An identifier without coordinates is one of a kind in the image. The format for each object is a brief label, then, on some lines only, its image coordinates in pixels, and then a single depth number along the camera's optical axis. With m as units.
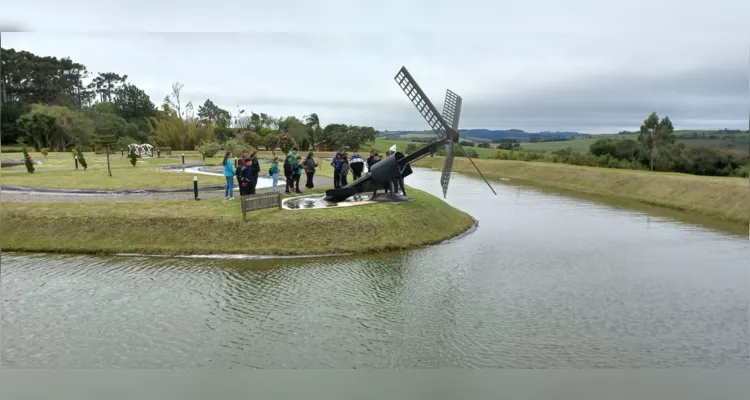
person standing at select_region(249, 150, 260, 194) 18.57
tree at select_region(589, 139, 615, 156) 41.44
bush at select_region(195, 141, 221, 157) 42.78
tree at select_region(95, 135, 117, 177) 26.53
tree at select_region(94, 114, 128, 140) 52.51
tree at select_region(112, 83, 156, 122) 74.19
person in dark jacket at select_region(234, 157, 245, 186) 17.84
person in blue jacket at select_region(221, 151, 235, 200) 18.45
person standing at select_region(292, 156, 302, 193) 21.14
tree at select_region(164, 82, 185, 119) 56.22
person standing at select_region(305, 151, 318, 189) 21.28
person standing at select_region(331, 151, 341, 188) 21.38
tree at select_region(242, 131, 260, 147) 45.28
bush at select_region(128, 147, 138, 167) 33.25
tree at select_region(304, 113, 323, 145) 63.03
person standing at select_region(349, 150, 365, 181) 22.72
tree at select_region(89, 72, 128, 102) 73.56
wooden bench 15.75
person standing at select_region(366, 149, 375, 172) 22.05
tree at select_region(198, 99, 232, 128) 76.89
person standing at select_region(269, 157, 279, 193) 20.92
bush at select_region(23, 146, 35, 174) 26.33
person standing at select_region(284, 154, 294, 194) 20.70
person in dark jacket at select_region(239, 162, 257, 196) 17.77
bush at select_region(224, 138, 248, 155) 38.97
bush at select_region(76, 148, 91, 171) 29.12
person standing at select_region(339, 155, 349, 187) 21.53
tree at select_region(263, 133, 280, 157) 44.25
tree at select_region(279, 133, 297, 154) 43.08
